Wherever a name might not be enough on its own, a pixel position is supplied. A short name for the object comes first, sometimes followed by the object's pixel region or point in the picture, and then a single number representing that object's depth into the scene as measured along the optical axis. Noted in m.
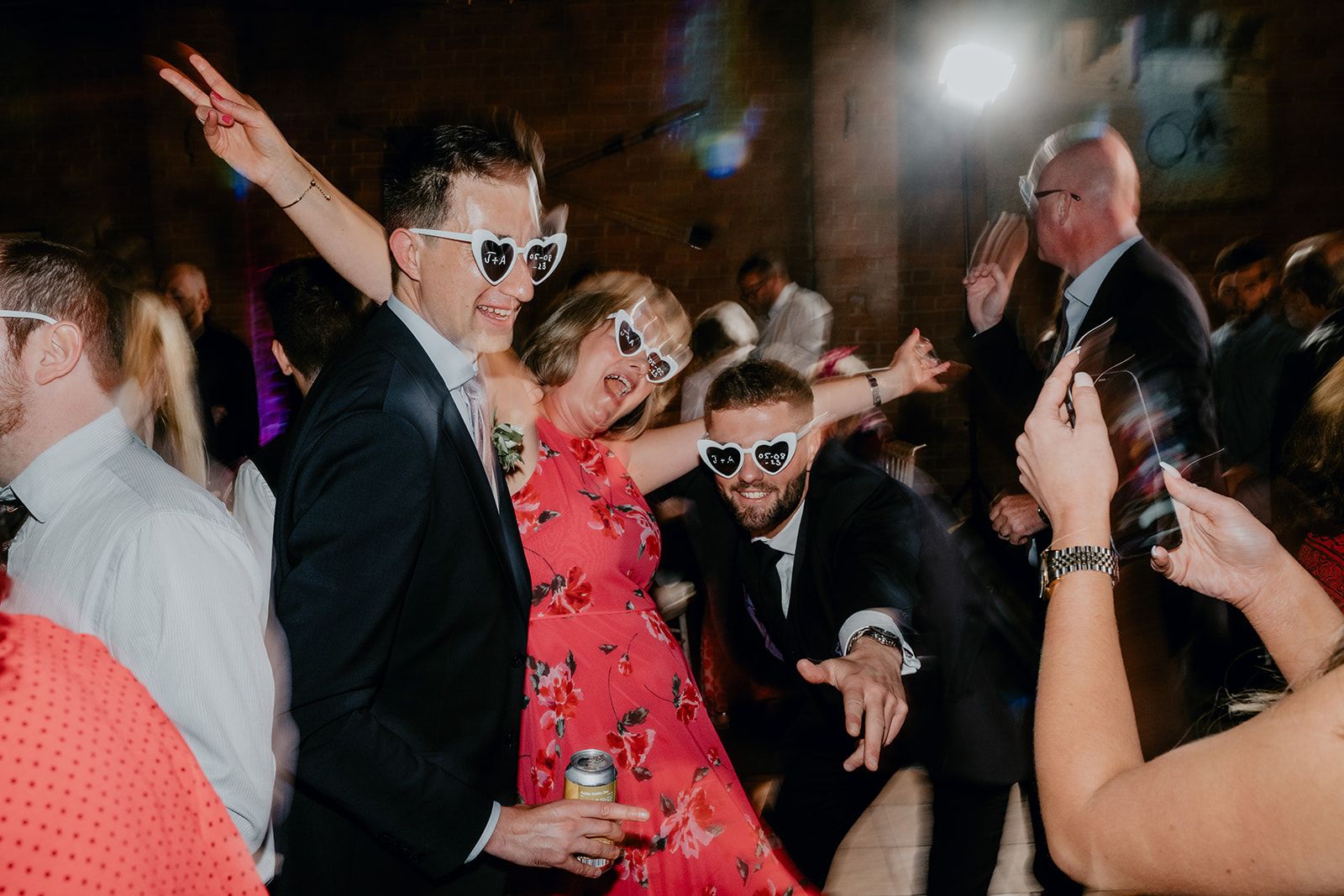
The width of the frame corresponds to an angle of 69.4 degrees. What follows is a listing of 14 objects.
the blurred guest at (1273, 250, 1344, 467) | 3.22
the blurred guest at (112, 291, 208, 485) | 1.60
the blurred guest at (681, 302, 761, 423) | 5.06
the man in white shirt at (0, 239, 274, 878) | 1.24
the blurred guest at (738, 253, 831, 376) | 6.09
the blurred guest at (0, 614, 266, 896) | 0.73
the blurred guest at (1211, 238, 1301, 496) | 4.38
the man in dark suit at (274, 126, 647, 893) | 1.43
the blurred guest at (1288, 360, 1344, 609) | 1.51
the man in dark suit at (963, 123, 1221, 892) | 2.51
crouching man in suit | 2.47
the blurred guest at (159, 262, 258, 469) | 4.45
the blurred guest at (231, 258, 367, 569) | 2.55
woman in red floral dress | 2.00
